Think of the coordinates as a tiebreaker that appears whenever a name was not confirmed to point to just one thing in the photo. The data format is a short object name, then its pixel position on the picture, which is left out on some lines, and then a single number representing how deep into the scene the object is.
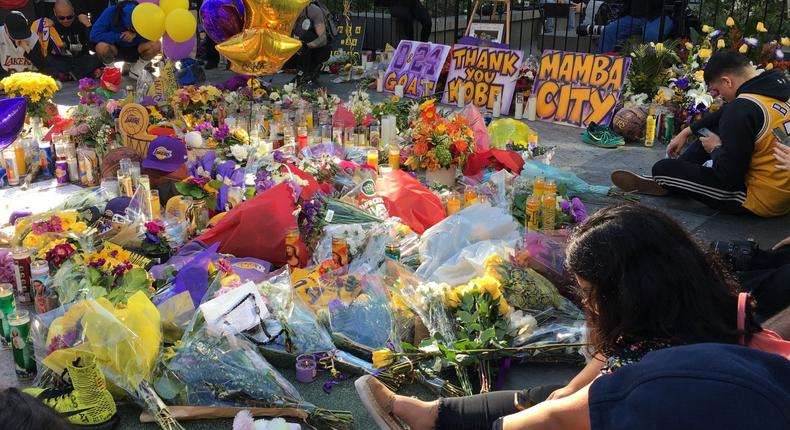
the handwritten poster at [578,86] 7.48
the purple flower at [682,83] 7.12
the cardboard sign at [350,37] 11.59
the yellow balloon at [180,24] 7.70
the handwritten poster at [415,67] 8.88
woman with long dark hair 1.83
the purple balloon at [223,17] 6.17
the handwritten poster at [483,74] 8.25
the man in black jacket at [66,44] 10.55
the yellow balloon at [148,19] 7.69
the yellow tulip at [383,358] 3.01
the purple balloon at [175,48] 9.21
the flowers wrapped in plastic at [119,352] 2.71
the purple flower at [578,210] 4.31
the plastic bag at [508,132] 6.03
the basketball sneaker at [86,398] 2.61
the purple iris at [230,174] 4.73
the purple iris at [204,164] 4.85
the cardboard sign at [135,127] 5.22
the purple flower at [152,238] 3.94
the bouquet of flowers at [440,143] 5.11
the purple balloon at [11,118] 4.24
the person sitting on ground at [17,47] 9.75
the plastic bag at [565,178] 5.18
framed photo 9.91
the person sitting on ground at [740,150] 4.62
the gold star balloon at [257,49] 5.77
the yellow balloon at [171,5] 8.00
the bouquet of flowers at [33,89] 6.20
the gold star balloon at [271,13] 5.80
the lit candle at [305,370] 3.03
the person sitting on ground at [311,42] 9.87
